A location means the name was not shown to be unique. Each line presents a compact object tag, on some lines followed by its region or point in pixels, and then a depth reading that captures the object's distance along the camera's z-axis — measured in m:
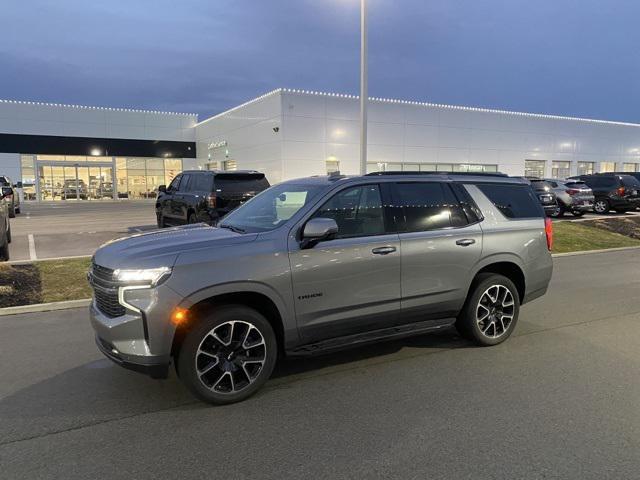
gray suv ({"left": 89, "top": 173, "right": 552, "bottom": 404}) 3.74
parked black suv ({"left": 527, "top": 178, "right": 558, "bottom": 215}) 20.30
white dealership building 29.39
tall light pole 14.15
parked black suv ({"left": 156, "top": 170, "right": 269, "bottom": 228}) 12.35
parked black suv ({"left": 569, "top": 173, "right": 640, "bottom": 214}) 22.34
